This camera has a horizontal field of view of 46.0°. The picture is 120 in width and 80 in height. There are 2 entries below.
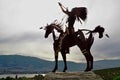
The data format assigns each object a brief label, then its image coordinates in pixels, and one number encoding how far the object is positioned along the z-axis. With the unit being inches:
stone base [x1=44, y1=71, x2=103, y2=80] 272.7
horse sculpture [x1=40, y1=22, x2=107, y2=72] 278.2
